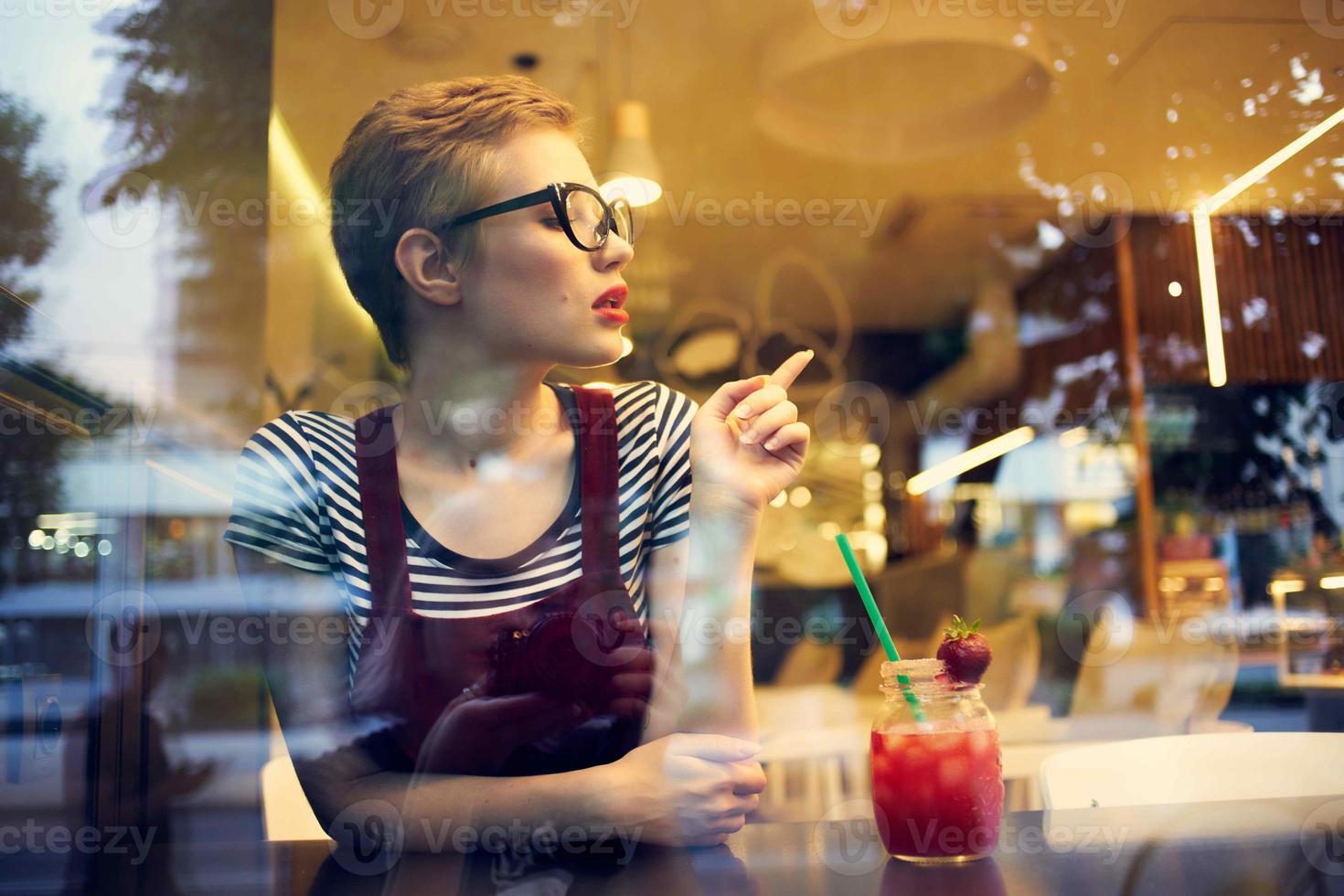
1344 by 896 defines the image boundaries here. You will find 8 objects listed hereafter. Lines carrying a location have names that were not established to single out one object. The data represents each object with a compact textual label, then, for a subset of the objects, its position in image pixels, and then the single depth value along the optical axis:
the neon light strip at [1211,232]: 1.58
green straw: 0.91
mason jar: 0.80
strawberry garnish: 0.82
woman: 1.02
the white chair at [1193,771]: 1.09
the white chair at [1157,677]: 2.16
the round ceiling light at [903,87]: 2.38
